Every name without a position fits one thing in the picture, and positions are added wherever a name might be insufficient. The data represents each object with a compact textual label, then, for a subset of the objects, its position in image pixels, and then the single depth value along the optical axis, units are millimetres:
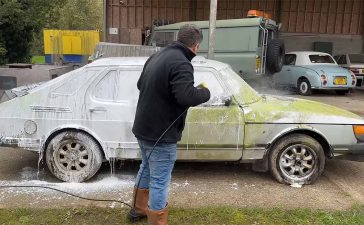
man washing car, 3064
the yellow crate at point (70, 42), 18875
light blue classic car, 13266
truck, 11328
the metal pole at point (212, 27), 9297
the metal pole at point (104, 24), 18559
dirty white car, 4746
